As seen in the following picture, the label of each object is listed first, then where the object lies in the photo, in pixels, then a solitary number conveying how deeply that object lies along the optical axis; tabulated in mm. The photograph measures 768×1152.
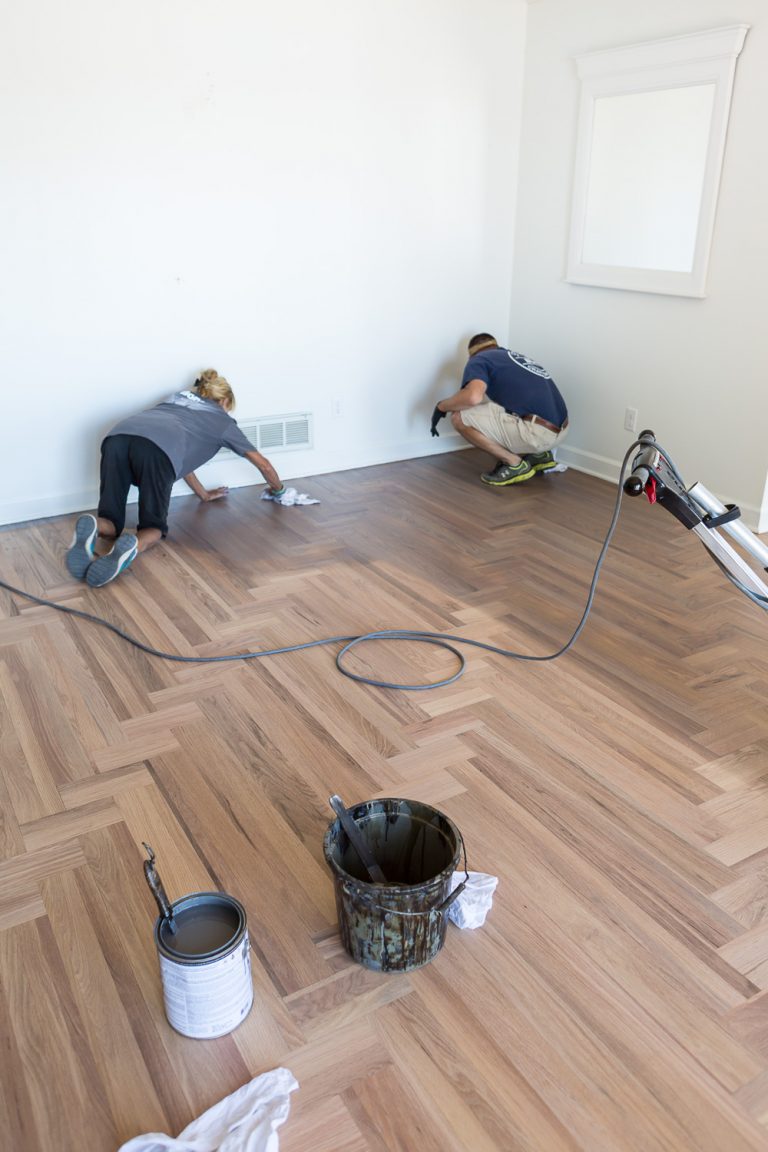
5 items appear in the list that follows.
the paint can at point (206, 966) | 1507
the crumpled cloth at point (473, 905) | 1837
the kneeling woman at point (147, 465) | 3537
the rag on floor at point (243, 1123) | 1373
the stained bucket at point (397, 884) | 1641
